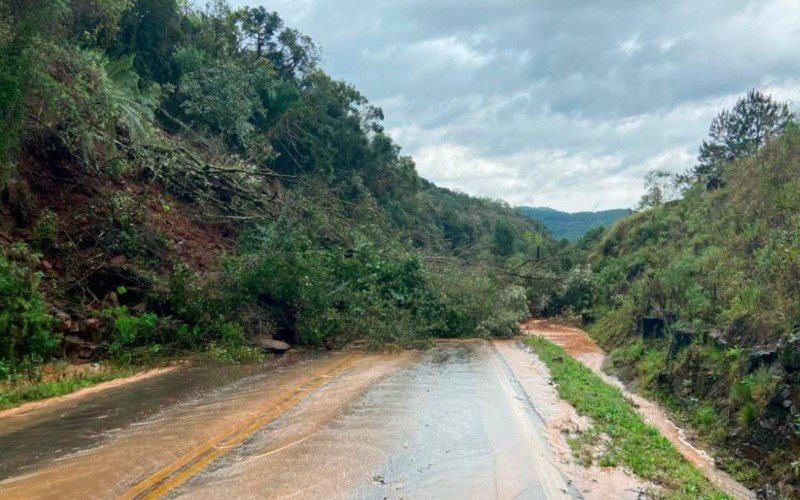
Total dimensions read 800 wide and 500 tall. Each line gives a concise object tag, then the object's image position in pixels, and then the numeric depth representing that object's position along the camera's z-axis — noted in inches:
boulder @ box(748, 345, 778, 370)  398.7
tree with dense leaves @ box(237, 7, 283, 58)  1389.0
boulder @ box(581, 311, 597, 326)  1166.8
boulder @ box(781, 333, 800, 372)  359.3
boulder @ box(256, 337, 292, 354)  646.5
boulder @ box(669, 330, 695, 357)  561.6
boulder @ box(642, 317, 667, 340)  679.0
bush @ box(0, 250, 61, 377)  433.7
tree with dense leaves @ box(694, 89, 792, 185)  1651.9
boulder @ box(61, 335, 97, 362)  499.5
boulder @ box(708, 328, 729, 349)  489.0
